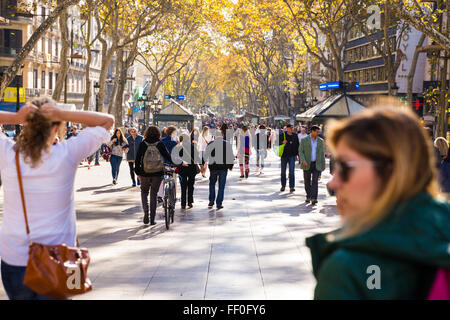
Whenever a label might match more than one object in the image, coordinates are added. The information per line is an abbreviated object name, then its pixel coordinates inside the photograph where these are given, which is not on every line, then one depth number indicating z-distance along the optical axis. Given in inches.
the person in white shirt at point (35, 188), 147.7
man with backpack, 481.4
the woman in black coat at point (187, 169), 596.1
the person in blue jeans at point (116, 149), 806.5
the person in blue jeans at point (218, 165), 600.4
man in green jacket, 632.4
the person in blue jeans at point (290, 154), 745.0
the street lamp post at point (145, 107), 2062.6
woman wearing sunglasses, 72.7
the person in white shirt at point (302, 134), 960.9
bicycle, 471.6
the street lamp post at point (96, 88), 1393.9
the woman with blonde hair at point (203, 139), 887.7
